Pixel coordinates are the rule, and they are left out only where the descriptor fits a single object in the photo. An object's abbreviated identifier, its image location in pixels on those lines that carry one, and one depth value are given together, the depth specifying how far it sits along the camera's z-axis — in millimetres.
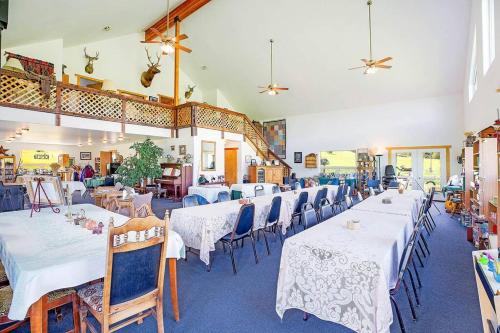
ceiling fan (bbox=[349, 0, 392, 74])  5722
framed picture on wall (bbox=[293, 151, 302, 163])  12680
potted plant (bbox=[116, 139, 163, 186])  6469
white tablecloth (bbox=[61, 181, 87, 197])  8328
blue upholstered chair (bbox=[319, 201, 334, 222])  3410
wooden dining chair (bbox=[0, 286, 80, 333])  1652
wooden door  10795
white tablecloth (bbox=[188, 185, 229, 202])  7402
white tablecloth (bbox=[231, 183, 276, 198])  7427
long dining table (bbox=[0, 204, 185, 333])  1460
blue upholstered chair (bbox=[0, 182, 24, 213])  3625
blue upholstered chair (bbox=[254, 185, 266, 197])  5836
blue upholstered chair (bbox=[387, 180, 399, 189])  8216
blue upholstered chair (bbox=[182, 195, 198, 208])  4234
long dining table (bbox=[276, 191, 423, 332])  1753
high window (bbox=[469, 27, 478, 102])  6043
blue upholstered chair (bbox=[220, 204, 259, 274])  3236
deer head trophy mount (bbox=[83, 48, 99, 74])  9102
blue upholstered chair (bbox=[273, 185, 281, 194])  6798
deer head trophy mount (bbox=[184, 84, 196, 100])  12188
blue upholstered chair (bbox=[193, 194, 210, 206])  4480
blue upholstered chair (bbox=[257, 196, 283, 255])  4004
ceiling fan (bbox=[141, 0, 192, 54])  5736
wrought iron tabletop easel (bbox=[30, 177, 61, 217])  2992
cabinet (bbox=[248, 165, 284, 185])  10242
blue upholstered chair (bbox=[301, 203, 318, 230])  2949
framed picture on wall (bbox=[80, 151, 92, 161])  15383
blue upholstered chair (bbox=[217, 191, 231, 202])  4759
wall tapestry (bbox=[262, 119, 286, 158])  13250
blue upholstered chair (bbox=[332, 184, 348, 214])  6058
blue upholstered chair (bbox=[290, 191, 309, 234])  4929
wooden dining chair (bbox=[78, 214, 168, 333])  1599
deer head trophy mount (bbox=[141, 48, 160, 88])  10095
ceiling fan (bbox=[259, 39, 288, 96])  7924
